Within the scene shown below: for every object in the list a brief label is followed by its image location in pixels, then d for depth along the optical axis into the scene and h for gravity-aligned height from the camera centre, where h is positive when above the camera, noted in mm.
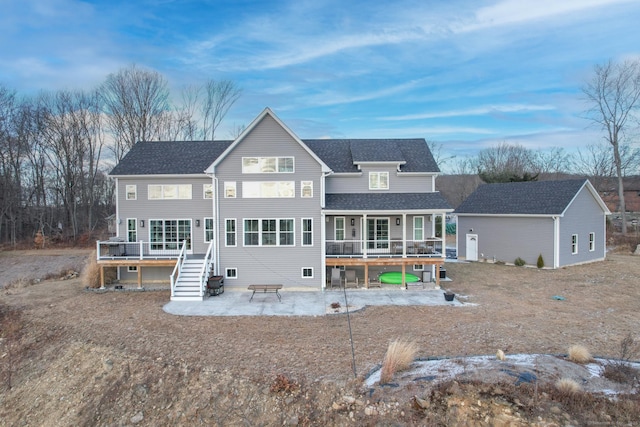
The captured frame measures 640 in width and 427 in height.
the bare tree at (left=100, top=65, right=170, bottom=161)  35219 +10064
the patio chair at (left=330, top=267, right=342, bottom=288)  16875 -3278
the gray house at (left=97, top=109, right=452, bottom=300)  16344 -200
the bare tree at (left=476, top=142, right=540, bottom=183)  52638 +7360
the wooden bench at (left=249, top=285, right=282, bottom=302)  14980 -3293
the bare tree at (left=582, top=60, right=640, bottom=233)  31831 +7032
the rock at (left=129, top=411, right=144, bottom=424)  7777 -4542
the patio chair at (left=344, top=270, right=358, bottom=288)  17083 -3377
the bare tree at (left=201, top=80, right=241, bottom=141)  37656 +12582
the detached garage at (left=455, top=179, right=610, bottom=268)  21250 -1123
